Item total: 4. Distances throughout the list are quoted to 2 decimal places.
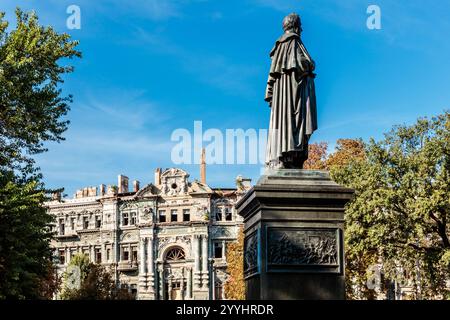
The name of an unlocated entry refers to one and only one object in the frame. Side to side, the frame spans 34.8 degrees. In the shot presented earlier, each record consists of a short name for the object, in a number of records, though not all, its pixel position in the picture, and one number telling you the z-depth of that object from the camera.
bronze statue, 12.01
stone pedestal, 10.88
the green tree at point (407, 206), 34.09
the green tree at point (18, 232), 24.64
